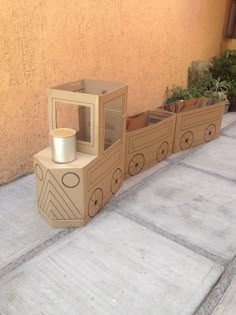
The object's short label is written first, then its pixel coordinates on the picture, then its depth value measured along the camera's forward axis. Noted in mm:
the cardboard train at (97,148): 1197
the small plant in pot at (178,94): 2654
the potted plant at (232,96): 2950
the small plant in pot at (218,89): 2797
